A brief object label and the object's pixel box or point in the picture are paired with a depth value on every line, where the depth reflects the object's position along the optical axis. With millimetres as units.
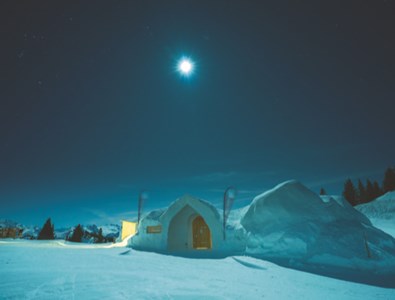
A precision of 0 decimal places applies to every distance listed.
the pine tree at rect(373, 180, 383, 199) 46950
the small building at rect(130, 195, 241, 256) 15273
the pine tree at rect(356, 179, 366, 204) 49688
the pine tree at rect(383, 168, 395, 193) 47281
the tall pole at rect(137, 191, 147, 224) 24453
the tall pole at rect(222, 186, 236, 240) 14980
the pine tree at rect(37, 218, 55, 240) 45562
